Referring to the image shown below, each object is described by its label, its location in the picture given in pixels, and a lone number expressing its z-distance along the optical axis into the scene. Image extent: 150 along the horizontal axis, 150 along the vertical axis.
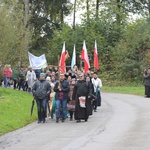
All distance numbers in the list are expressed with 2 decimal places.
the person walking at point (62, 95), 17.98
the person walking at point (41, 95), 17.69
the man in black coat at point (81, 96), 17.66
